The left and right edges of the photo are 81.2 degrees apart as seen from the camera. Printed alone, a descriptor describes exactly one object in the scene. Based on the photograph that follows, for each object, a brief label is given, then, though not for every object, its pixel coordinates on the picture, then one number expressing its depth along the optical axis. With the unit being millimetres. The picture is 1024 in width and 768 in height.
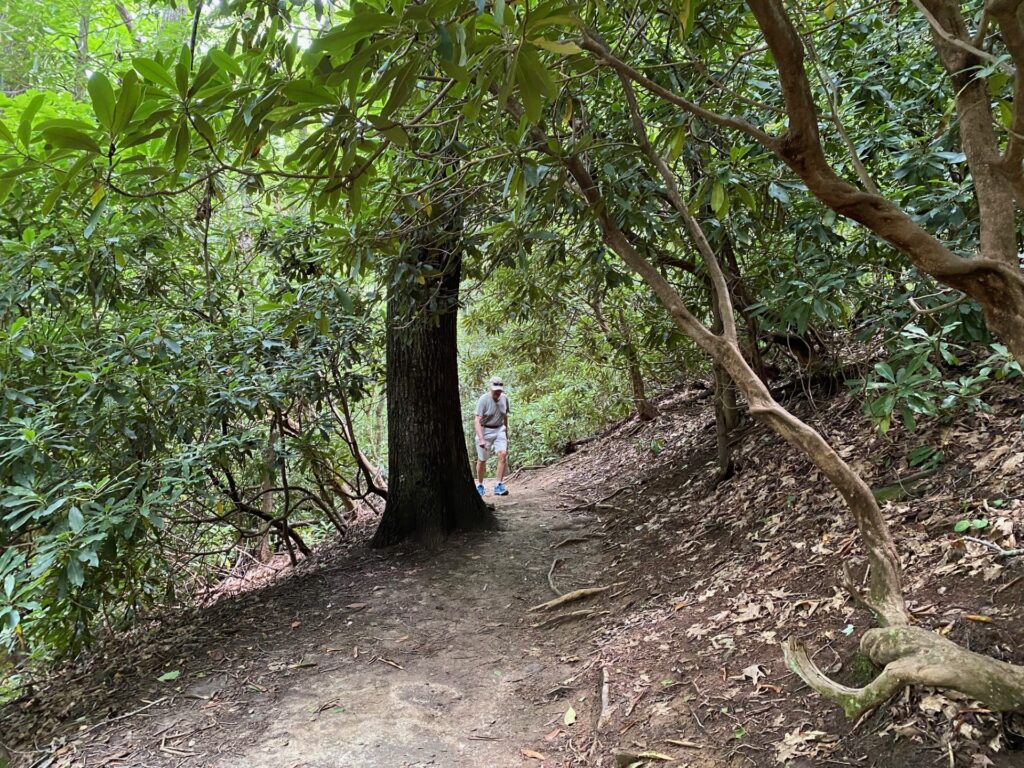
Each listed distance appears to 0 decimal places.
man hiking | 7871
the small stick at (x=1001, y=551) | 2313
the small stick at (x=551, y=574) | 4559
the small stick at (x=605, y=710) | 2777
